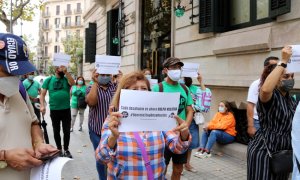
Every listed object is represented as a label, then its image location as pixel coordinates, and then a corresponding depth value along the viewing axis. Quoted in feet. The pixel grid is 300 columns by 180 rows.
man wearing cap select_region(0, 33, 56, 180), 4.66
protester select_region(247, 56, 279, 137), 12.66
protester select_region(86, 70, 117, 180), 12.00
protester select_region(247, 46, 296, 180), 7.71
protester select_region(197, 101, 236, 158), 18.48
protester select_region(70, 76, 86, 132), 26.31
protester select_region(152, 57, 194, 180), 11.59
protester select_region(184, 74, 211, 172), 14.87
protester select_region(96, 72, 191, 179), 6.23
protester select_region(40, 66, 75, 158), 17.21
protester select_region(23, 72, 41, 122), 21.11
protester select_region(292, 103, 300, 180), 5.93
